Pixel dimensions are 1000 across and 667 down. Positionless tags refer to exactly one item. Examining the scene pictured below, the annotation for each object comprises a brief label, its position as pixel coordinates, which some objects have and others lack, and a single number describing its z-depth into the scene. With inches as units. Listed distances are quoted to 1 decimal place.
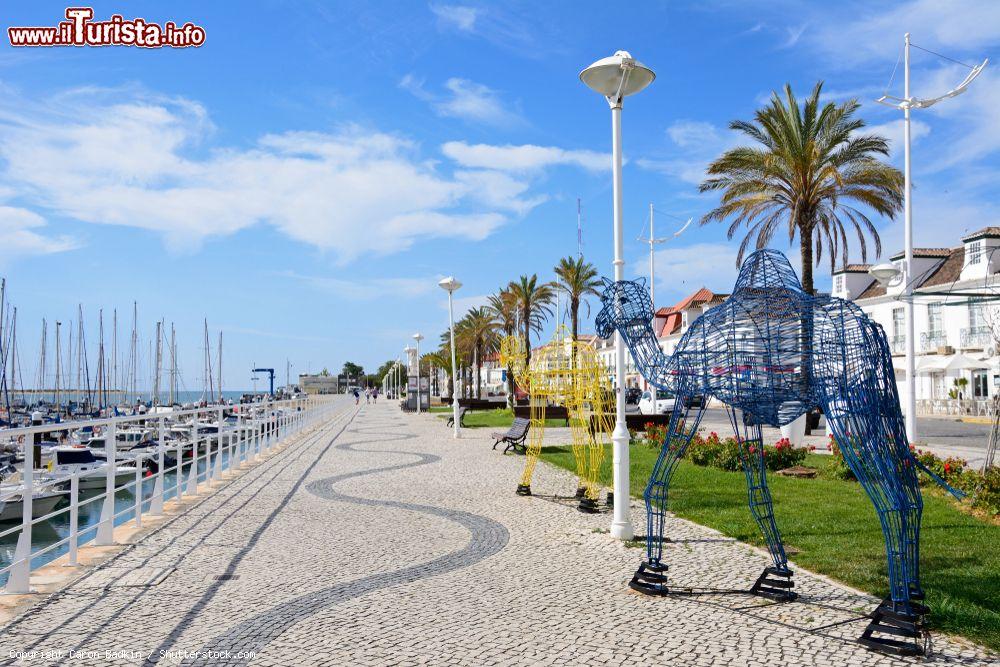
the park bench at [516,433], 635.1
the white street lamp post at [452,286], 901.2
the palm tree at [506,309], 1712.6
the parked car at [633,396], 1627.7
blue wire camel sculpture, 189.6
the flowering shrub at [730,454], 523.2
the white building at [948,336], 1270.9
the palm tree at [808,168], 717.9
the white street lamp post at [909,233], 596.7
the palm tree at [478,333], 2063.1
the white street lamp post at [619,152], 303.3
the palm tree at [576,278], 1408.7
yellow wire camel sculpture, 388.2
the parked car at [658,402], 1437.6
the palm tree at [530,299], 1644.9
